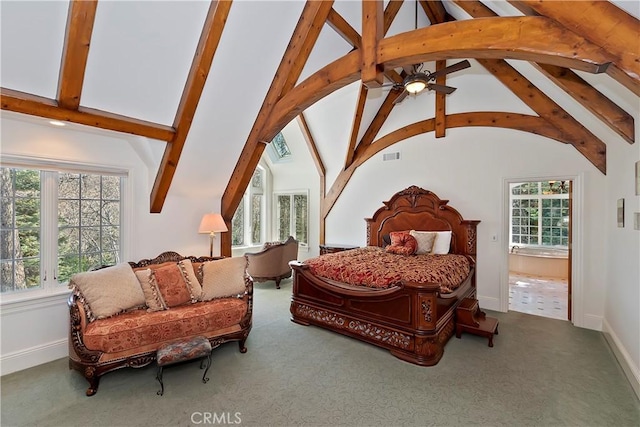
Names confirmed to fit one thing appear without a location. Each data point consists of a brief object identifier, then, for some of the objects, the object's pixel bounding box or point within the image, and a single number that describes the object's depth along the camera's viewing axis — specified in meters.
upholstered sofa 2.55
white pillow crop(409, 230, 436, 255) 4.98
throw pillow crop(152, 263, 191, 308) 3.21
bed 3.01
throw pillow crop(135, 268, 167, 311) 3.10
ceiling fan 3.45
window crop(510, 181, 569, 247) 7.29
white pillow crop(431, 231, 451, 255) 4.96
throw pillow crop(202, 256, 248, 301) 3.40
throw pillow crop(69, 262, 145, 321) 2.75
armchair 5.82
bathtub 6.76
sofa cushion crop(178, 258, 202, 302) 3.38
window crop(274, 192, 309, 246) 7.67
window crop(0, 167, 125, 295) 3.04
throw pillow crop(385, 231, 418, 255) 4.86
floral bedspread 3.35
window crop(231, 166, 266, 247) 7.63
